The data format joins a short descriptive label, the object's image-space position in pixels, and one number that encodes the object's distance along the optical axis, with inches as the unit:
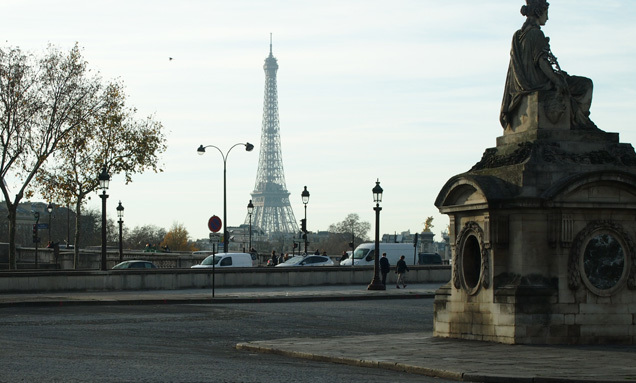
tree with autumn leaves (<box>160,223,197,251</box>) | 6077.8
